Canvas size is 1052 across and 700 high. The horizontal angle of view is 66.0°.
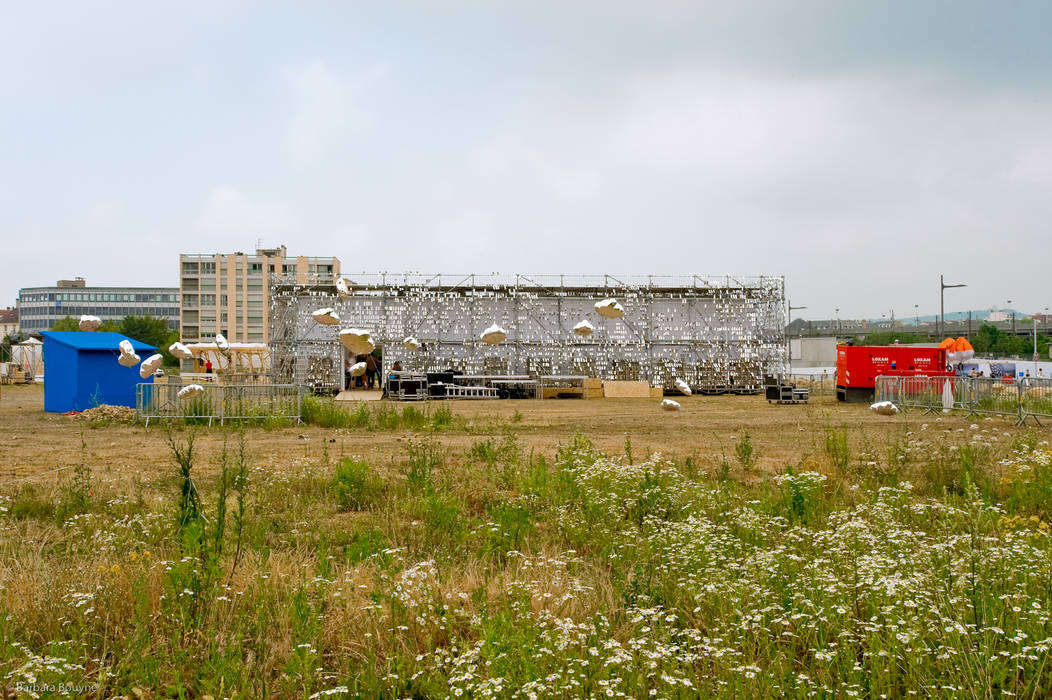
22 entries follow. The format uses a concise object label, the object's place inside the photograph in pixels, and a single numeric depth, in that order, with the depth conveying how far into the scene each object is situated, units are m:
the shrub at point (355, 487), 9.06
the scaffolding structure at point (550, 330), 41.50
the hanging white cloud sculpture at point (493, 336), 32.22
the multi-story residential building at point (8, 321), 165.75
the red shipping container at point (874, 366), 32.19
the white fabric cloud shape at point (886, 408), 23.04
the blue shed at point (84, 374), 23.55
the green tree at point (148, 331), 93.38
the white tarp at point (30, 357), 54.69
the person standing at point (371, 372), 43.80
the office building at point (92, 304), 147.38
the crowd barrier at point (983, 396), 20.98
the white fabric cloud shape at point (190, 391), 18.72
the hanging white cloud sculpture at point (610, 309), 31.17
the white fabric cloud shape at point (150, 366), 21.89
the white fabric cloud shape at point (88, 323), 23.47
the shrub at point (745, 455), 11.64
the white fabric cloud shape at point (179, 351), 22.82
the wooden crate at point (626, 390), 38.09
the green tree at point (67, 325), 96.81
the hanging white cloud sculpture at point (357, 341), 24.17
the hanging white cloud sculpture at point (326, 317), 24.39
